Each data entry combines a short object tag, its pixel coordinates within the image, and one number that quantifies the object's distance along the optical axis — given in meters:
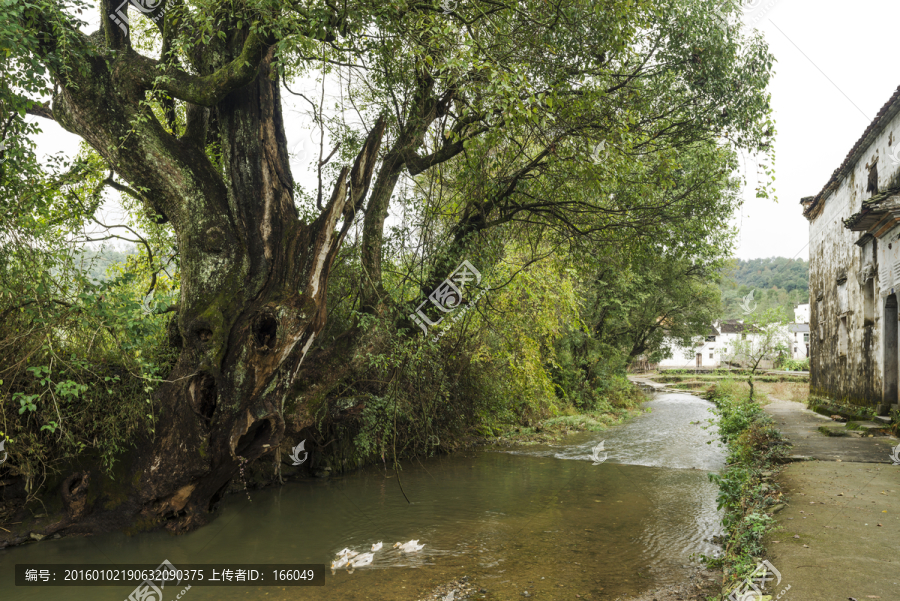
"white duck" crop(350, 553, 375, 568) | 5.91
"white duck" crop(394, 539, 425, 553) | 6.28
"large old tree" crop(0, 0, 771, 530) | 5.88
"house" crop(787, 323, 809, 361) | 63.77
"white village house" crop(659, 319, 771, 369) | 62.44
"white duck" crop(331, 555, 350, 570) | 5.86
